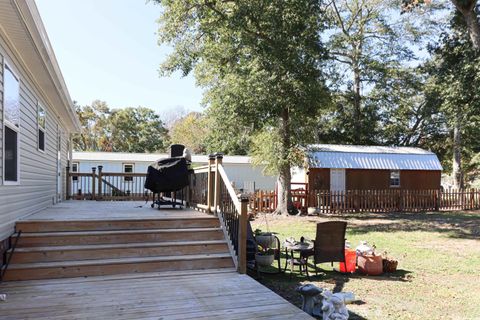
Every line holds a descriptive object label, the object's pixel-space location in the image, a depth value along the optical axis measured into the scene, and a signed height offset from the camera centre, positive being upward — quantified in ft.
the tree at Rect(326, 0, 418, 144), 81.76 +25.19
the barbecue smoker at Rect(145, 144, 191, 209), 25.77 +0.04
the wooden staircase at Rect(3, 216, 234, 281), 16.19 -3.21
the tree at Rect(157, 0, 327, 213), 42.34 +13.89
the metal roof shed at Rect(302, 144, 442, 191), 58.49 +1.02
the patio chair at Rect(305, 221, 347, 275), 20.53 -3.55
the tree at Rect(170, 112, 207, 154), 130.41 +13.59
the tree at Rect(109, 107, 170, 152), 128.98 +13.80
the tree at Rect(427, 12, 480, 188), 39.58 +10.62
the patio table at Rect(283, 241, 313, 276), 20.66 -3.90
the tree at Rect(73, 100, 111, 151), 129.80 +18.45
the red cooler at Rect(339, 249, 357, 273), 21.38 -4.75
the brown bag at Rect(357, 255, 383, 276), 20.89 -4.76
